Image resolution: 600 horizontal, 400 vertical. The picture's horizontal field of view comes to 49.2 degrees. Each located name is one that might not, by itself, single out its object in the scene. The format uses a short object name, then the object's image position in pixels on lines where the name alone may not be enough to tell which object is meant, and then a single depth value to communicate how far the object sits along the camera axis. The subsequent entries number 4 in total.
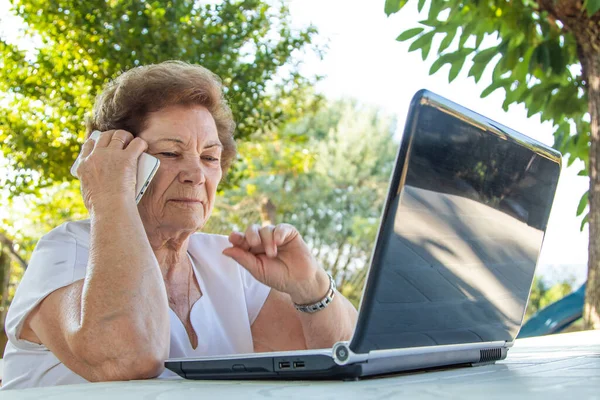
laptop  0.76
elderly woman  1.08
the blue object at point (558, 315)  4.55
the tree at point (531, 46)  2.40
